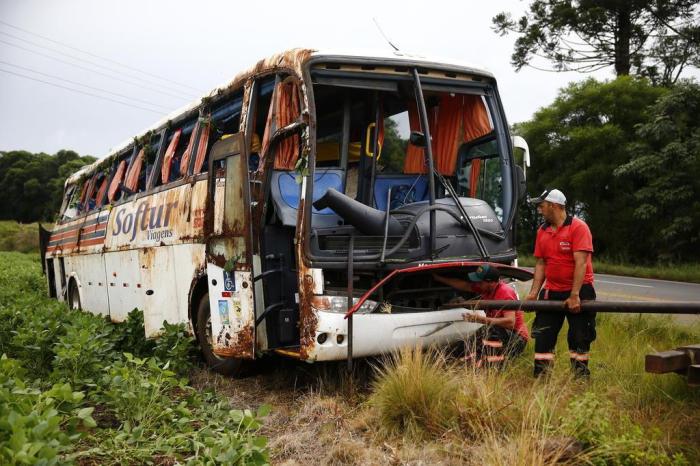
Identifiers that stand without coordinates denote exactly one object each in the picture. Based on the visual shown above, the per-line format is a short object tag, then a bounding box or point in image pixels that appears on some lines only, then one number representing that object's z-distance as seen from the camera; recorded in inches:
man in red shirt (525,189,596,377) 213.5
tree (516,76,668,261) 975.0
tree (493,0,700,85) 957.2
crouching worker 219.5
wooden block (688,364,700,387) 158.7
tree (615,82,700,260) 816.9
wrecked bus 217.2
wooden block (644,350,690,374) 158.4
